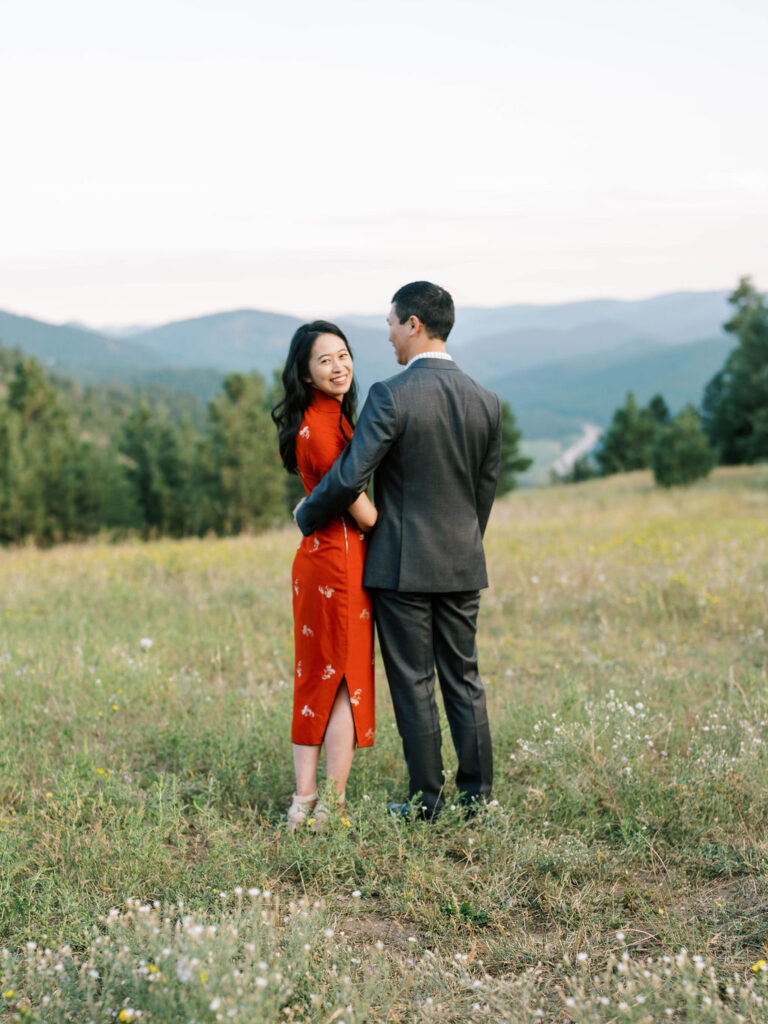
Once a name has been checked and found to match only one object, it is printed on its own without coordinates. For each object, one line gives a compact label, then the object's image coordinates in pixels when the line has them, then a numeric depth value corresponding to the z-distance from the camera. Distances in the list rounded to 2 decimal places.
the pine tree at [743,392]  31.23
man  3.76
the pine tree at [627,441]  48.34
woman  3.90
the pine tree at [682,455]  31.42
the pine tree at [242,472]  29.41
